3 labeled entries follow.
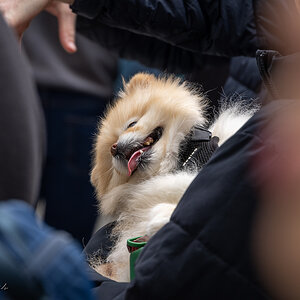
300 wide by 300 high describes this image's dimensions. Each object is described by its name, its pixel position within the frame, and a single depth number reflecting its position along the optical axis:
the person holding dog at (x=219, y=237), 1.74
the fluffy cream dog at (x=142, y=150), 1.93
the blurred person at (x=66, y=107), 2.67
